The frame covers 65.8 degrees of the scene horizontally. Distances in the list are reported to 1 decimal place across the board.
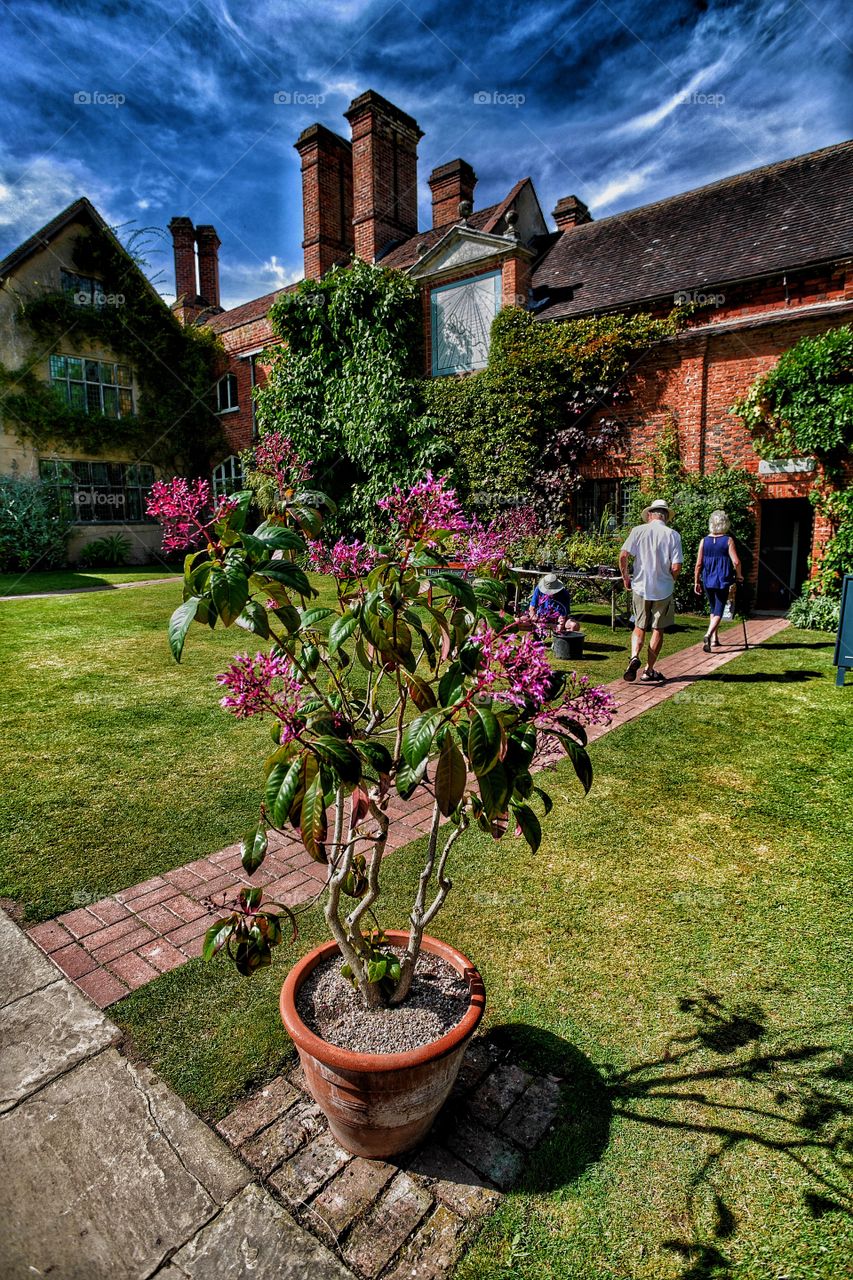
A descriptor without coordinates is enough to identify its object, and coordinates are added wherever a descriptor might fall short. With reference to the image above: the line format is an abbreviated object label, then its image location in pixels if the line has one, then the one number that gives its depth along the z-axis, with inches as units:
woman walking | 345.7
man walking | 288.4
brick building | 470.9
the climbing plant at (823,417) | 424.2
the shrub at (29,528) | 705.0
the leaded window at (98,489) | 770.2
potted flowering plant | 69.8
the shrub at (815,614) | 424.2
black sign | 281.6
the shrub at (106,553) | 784.3
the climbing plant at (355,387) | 641.6
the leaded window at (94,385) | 783.1
